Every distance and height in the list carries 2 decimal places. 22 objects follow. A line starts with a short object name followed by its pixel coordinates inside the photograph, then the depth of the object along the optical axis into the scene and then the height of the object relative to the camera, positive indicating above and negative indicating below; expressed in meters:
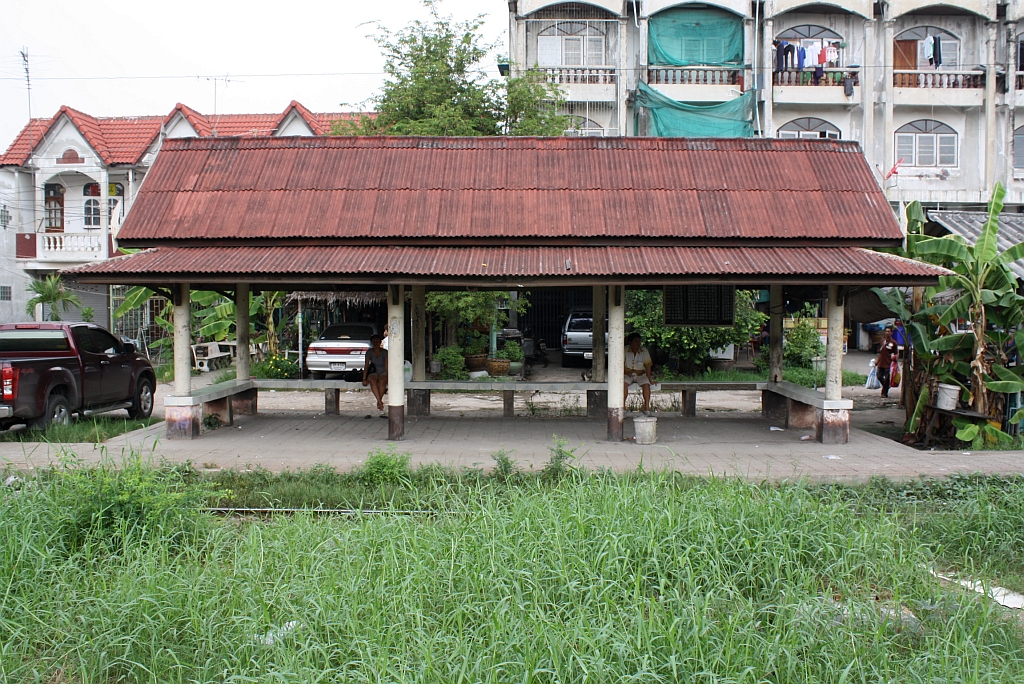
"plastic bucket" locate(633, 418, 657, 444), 11.20 -1.71
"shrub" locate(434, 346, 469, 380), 19.68 -1.22
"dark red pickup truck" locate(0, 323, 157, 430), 10.94 -0.85
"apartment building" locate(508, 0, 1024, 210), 24.61 +8.37
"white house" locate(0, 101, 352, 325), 25.17 +4.93
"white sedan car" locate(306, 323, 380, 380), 19.38 -0.92
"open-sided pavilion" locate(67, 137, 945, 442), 10.44 +1.52
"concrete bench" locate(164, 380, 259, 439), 11.32 -1.44
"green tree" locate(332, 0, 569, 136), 19.00 +6.01
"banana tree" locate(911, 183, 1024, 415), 11.12 +0.22
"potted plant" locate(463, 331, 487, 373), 20.34 -0.92
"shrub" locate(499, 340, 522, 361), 22.27 -1.00
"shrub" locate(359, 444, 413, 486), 8.55 -1.78
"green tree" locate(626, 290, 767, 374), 20.11 -0.39
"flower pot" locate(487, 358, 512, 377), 20.42 -1.31
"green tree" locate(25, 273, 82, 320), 22.89 +0.95
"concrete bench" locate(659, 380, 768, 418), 12.88 -1.30
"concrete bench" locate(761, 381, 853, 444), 11.19 -1.61
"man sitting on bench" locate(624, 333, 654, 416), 13.39 -0.89
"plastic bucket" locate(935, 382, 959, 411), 11.75 -1.34
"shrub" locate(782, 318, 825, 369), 21.62 -0.88
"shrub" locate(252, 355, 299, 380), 19.92 -1.32
